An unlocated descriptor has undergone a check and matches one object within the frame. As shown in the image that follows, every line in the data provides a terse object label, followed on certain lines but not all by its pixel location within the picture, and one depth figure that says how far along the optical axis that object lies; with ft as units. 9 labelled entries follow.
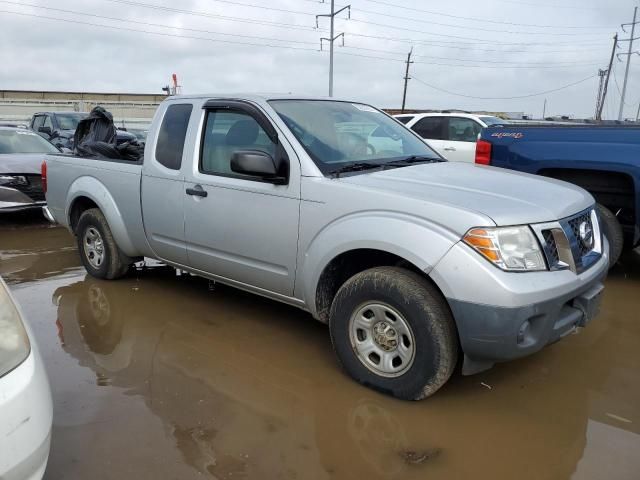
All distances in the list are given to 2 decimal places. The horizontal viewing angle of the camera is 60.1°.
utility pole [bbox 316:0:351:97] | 115.55
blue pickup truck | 17.16
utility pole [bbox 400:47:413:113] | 172.86
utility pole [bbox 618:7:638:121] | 112.08
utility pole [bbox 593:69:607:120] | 147.26
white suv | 32.14
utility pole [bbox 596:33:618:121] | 143.17
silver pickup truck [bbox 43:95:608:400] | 9.46
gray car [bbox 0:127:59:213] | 26.30
